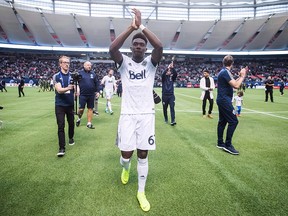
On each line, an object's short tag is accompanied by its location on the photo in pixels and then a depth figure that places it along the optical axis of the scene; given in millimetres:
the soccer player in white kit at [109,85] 11680
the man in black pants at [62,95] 5283
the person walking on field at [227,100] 5566
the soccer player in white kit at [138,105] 3191
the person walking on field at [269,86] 18172
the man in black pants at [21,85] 20986
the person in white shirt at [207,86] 10523
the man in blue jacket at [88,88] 8211
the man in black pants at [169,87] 8873
